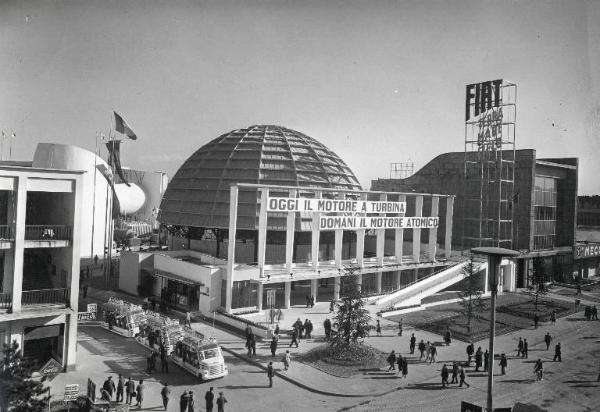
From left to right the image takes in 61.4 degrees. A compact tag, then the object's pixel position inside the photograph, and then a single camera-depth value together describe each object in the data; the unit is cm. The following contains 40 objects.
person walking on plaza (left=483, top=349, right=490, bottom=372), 3013
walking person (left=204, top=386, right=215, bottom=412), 2169
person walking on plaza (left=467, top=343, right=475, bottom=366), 3047
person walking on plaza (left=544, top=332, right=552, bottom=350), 3450
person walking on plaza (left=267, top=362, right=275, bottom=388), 2552
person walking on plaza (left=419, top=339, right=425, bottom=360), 3077
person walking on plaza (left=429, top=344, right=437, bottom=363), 3036
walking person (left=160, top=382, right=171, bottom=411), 2216
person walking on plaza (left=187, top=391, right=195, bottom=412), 2108
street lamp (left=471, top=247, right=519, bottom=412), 1755
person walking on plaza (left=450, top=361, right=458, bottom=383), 2672
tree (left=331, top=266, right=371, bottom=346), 3038
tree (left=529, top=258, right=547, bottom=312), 5714
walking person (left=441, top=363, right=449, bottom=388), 2647
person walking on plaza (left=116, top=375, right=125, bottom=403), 2264
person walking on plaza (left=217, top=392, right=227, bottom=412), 2154
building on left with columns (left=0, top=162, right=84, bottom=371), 2525
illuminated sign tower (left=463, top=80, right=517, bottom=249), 6175
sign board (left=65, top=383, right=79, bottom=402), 2045
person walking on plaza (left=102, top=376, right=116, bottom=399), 2277
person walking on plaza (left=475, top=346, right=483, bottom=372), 2933
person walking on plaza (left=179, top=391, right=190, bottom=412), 2117
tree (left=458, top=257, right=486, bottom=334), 3856
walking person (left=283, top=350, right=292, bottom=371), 2780
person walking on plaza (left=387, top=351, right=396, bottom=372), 2847
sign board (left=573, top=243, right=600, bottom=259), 7125
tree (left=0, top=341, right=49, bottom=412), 1672
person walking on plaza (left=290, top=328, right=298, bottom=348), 3234
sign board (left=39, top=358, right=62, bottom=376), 2369
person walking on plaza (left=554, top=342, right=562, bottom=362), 3197
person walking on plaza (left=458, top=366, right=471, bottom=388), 2642
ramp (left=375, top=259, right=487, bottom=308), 4675
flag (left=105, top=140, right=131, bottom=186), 4807
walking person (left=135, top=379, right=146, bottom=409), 2222
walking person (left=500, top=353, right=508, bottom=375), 2891
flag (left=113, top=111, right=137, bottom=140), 4541
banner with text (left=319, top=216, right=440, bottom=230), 4622
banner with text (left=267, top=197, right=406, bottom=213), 4197
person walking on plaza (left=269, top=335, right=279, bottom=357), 2981
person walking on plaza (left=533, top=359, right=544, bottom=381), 2805
